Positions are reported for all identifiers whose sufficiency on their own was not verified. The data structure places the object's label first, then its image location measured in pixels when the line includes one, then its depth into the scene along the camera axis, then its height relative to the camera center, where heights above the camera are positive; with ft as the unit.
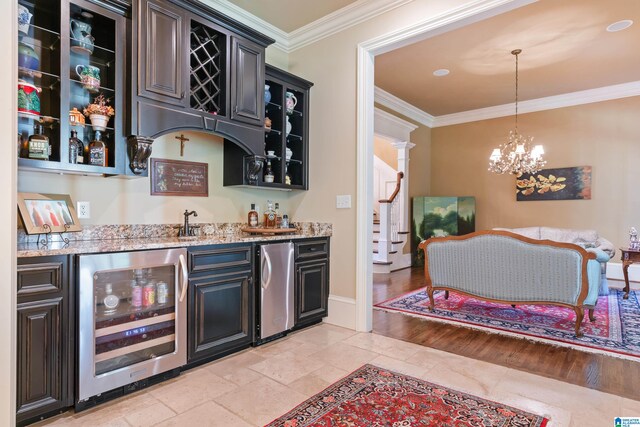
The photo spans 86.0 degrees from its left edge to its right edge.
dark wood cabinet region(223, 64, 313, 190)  10.42 +2.35
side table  14.41 -2.03
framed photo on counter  6.51 -0.07
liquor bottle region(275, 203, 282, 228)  11.96 -0.25
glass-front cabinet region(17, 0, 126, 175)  6.57 +2.56
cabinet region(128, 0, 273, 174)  7.59 +3.41
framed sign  9.04 +0.88
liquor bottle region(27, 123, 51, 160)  6.45 +1.19
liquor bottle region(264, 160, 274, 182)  11.16 +1.18
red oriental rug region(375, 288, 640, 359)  9.70 -3.71
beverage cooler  6.20 -2.17
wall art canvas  19.24 +1.54
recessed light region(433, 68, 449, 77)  16.12 +6.60
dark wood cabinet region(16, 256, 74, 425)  5.53 -2.16
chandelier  16.29 +2.48
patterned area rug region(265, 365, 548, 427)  5.92 -3.66
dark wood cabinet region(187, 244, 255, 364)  7.80 -2.22
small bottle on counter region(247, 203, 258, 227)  11.03 -0.26
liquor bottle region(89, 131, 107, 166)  7.23 +1.20
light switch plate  11.04 +0.29
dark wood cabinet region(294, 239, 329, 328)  10.39 -2.23
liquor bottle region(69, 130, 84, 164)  6.92 +1.26
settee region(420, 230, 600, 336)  10.18 -1.94
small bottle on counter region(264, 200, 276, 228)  11.34 -0.27
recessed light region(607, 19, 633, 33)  11.91 +6.58
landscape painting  22.22 -0.50
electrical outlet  7.65 -0.01
